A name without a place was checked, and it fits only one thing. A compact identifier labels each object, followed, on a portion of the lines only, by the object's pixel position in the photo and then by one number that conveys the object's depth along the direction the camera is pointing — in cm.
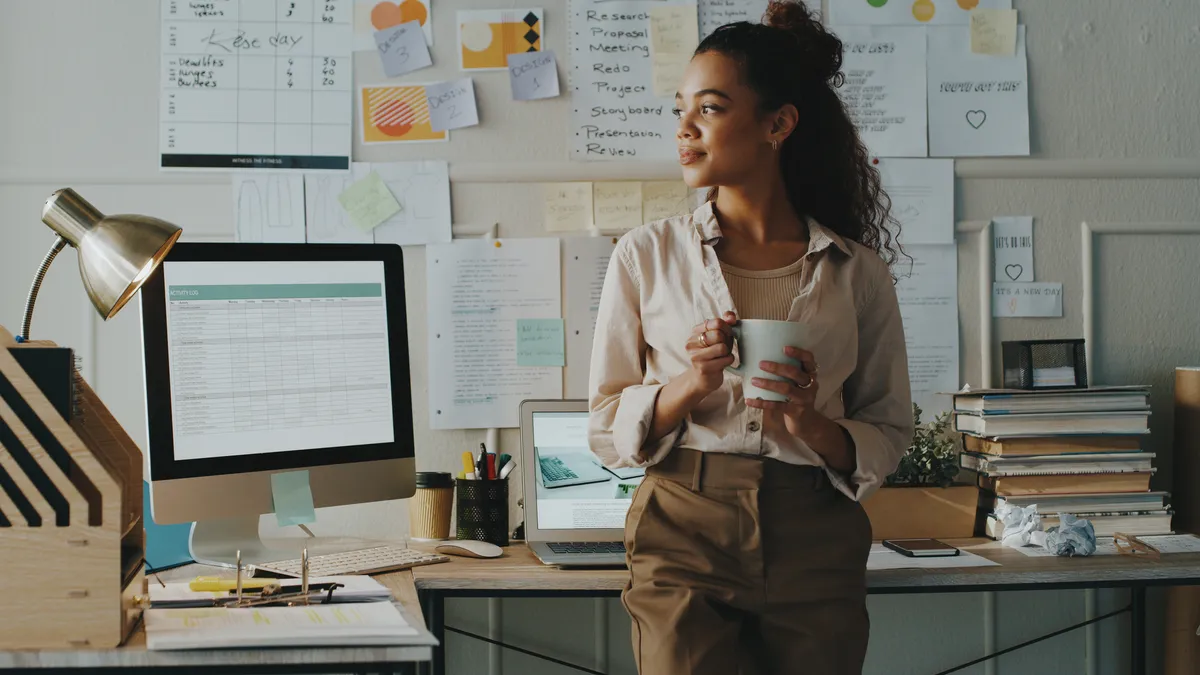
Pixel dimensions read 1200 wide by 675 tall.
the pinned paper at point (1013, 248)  236
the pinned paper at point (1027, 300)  235
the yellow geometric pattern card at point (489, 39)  227
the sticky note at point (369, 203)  224
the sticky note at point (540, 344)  227
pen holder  209
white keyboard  166
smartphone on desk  193
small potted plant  213
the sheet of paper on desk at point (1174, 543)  198
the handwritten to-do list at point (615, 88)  229
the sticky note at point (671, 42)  229
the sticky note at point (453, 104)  226
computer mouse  193
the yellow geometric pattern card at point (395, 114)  225
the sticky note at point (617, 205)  228
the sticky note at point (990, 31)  235
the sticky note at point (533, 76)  227
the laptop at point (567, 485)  203
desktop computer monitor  162
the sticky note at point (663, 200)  229
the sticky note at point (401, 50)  225
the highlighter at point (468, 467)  211
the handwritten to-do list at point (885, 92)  233
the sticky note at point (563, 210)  228
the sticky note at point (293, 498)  167
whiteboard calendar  222
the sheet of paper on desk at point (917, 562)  183
